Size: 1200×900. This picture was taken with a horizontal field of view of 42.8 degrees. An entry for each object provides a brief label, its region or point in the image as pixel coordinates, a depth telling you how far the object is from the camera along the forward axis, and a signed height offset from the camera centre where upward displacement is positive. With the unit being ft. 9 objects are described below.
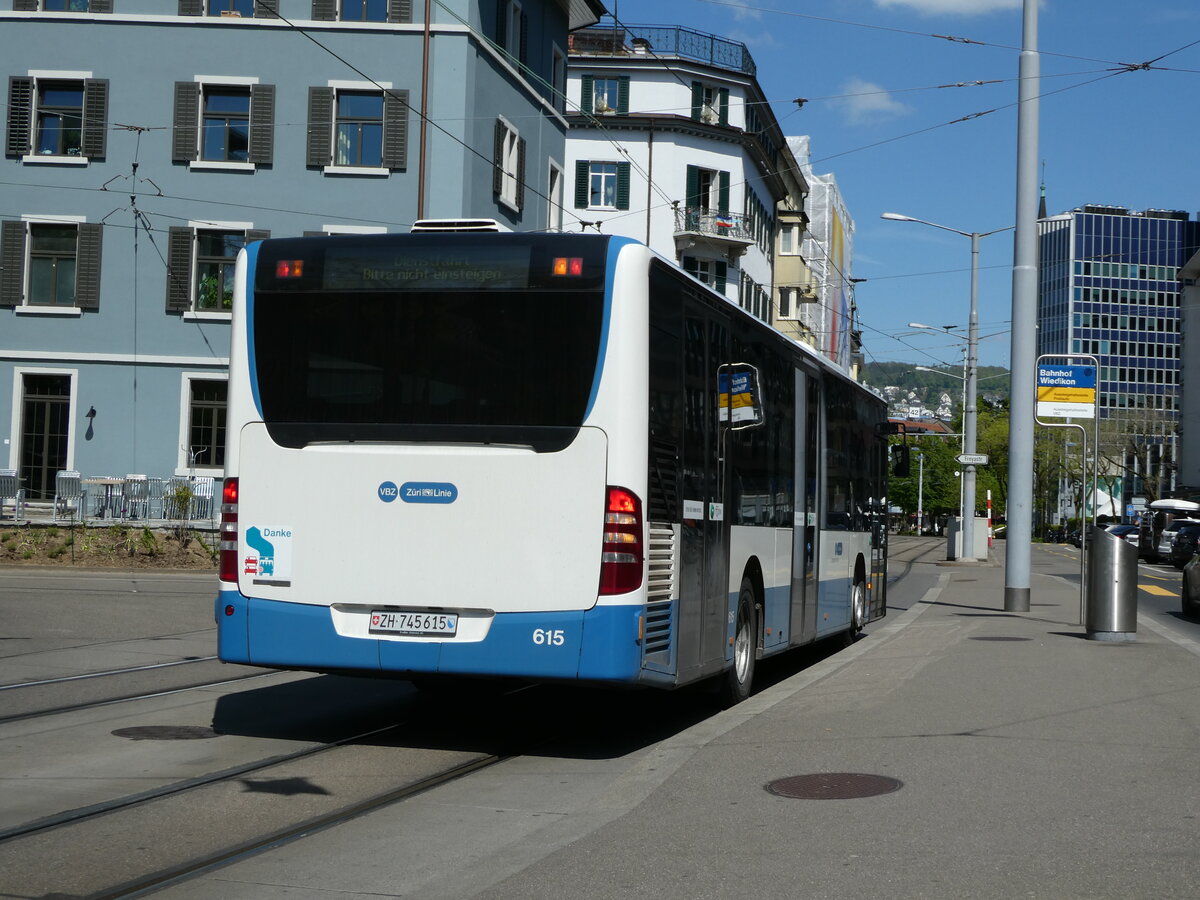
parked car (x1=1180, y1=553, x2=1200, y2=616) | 77.46 -4.40
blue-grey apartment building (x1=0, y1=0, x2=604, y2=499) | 109.29 +21.84
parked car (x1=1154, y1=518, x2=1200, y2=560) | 176.45 -4.01
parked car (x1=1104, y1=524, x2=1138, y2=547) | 210.59 -4.36
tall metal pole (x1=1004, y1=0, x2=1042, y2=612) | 70.79 +7.80
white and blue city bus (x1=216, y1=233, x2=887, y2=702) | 28.40 +0.46
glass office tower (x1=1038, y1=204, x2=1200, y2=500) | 558.97 +75.89
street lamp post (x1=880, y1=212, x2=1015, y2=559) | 138.82 +10.74
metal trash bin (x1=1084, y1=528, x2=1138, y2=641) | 52.47 -2.97
